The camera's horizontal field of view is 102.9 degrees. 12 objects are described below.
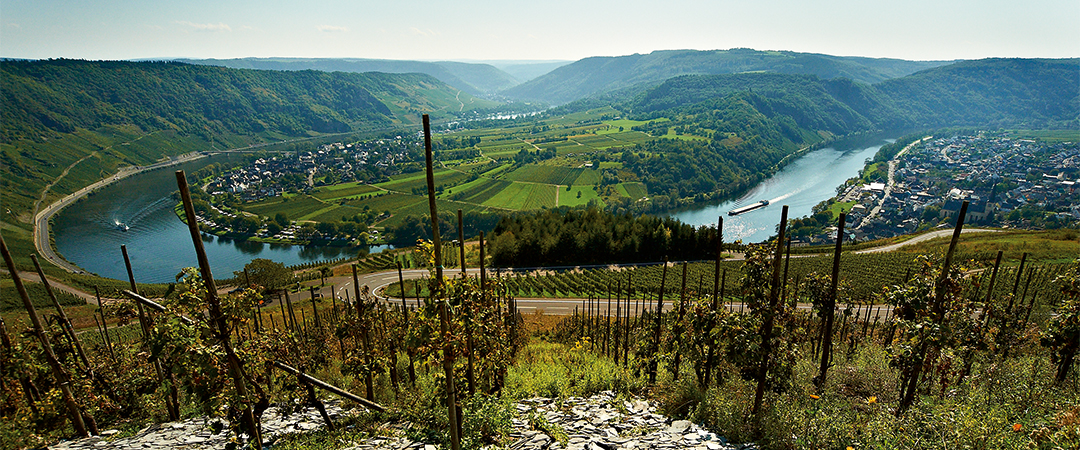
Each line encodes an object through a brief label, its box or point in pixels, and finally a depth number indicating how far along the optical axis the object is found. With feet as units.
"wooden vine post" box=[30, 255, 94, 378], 25.39
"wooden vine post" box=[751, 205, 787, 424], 22.04
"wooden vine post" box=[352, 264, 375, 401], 28.63
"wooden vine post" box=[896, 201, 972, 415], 21.56
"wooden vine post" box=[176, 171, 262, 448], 15.07
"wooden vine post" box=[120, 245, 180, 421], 25.40
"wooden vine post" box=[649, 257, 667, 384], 34.68
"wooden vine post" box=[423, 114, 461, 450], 16.12
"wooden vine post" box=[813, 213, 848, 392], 24.70
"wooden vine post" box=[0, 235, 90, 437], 21.36
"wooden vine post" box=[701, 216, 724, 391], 27.78
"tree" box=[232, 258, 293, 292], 127.65
